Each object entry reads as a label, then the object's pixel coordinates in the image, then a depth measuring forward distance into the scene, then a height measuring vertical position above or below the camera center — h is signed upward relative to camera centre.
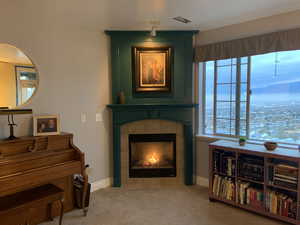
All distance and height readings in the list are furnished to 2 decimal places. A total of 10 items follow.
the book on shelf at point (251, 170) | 2.63 -0.89
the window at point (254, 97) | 2.87 +0.05
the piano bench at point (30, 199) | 2.02 -0.98
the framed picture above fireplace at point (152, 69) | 3.41 +0.50
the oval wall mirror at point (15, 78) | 2.38 +0.27
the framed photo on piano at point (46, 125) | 2.55 -0.30
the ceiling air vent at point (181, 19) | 2.84 +1.09
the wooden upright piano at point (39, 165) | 2.08 -0.70
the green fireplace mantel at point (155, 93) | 3.38 +0.23
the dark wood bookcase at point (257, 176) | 2.42 -0.97
